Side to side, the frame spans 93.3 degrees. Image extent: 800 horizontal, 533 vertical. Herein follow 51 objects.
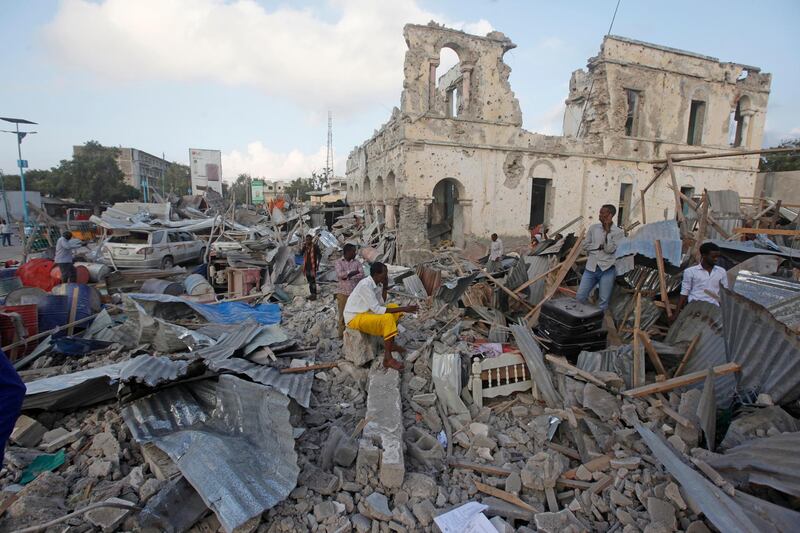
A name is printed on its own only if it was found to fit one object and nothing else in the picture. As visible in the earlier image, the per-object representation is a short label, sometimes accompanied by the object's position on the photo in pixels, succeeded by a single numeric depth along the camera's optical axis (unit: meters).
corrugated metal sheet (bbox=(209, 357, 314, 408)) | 3.81
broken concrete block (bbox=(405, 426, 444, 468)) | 3.36
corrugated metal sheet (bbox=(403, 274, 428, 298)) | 8.12
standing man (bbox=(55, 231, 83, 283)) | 8.43
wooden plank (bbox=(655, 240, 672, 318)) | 5.18
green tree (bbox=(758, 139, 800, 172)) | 26.39
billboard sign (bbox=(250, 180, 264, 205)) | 52.48
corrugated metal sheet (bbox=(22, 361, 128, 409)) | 3.49
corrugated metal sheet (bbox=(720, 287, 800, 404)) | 3.12
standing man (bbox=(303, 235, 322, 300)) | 8.95
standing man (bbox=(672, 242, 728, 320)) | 4.59
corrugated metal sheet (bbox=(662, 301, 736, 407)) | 3.60
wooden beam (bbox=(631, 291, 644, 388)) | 3.87
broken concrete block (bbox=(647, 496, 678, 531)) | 2.53
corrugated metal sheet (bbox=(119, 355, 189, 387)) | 3.23
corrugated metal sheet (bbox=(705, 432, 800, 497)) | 2.34
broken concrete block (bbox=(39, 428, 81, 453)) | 3.22
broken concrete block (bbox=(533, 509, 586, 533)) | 2.63
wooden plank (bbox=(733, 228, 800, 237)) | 5.77
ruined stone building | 13.08
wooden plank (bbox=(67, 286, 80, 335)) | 5.79
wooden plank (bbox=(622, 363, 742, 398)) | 3.55
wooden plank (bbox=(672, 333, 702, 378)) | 4.18
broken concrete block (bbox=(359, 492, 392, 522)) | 2.75
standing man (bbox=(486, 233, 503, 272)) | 10.92
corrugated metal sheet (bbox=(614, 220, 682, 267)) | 5.21
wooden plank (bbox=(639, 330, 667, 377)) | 4.06
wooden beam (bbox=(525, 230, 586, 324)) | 5.59
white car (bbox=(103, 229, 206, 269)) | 10.79
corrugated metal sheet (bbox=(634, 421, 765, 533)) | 2.19
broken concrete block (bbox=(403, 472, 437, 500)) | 2.95
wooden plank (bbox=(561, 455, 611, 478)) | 3.14
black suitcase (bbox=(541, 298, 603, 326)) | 4.37
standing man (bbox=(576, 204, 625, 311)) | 5.40
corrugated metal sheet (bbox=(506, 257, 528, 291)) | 6.68
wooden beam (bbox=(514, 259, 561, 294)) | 6.02
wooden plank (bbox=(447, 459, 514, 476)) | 3.21
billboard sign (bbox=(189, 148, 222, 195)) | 39.03
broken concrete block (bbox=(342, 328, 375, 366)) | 4.83
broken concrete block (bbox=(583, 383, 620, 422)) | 3.54
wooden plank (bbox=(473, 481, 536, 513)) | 2.88
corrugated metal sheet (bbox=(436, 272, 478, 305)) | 6.04
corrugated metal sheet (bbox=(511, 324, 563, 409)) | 4.07
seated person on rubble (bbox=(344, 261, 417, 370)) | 4.59
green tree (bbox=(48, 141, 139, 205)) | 30.75
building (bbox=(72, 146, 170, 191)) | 49.34
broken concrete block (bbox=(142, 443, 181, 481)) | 2.84
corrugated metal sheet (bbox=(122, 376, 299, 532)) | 2.52
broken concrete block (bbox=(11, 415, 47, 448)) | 3.21
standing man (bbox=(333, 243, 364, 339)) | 6.29
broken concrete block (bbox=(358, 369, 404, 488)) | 3.00
